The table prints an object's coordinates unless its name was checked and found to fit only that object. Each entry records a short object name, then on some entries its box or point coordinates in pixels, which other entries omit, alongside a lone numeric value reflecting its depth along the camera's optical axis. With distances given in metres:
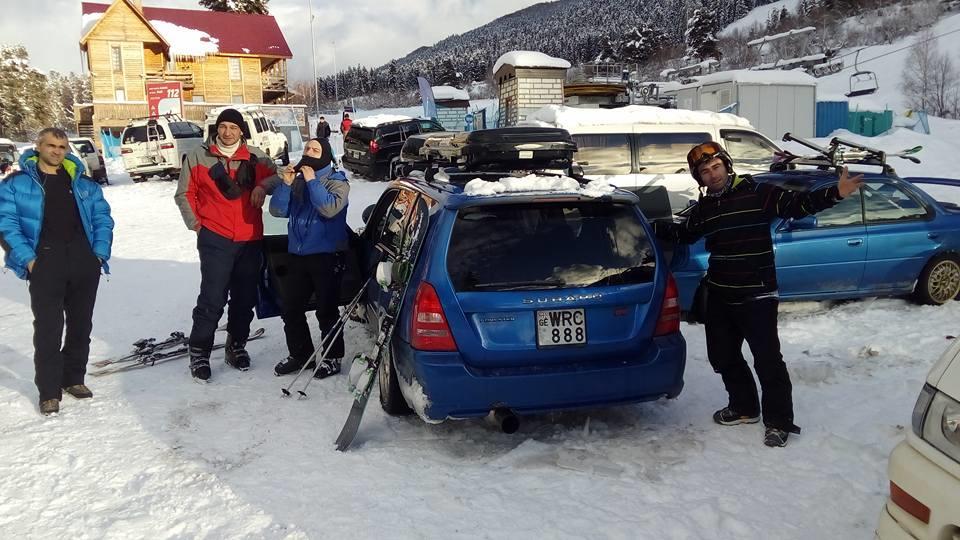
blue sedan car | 6.62
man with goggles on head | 4.04
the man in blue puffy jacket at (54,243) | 4.69
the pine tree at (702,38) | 72.69
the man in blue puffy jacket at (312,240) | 5.21
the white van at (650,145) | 9.22
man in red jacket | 5.33
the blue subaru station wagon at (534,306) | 3.79
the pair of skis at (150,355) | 5.88
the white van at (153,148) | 22.09
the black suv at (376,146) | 19.80
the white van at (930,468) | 2.06
